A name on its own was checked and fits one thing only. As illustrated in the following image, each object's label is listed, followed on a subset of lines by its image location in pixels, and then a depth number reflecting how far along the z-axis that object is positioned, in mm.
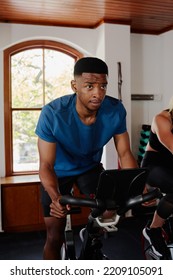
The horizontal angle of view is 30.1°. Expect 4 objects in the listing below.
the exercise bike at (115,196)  1134
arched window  4086
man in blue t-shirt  1476
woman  1969
